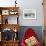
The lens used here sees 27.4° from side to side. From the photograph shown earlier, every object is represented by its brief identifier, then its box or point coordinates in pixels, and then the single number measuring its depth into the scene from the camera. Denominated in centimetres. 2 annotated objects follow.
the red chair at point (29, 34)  318
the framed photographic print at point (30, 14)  330
